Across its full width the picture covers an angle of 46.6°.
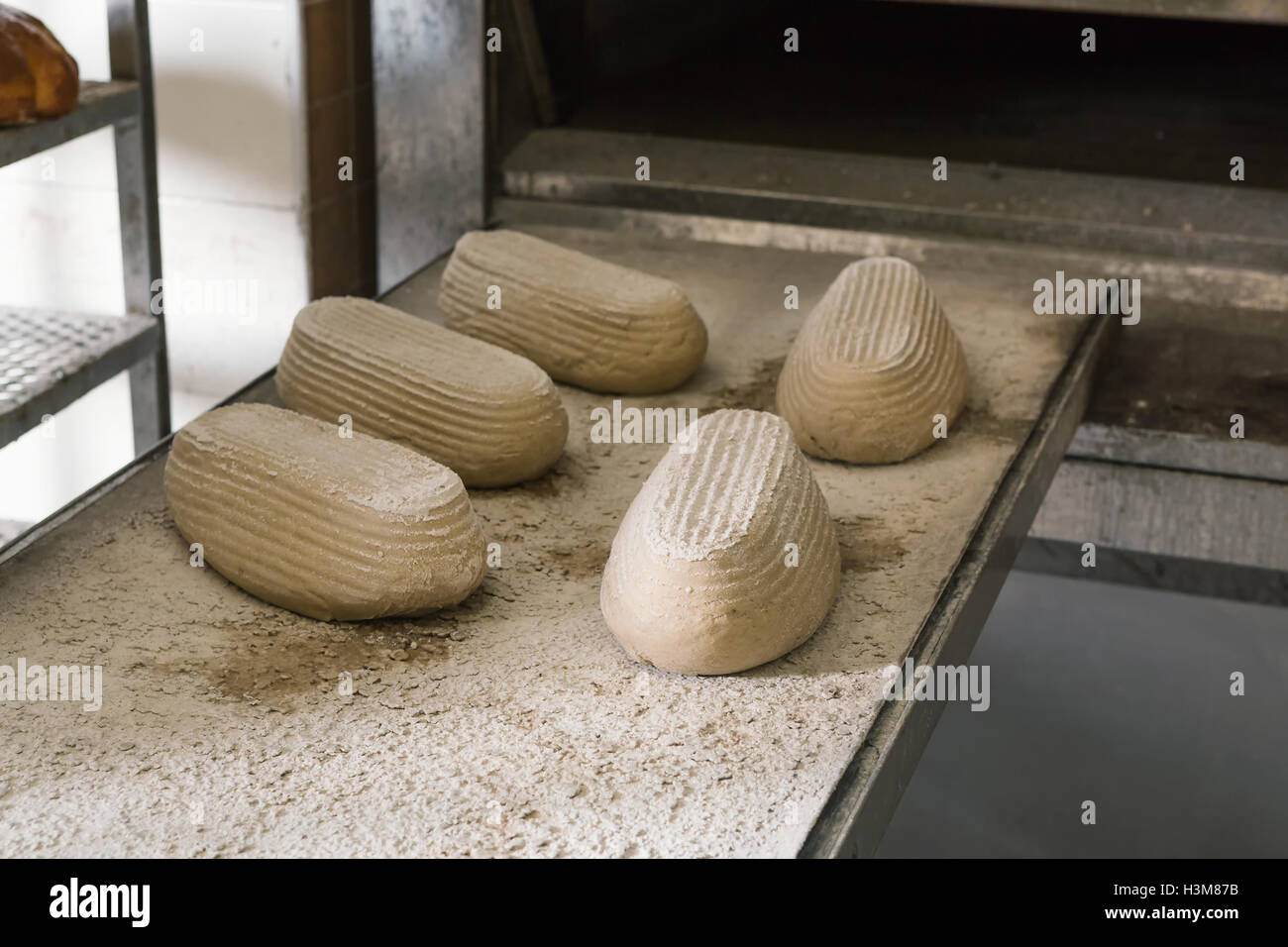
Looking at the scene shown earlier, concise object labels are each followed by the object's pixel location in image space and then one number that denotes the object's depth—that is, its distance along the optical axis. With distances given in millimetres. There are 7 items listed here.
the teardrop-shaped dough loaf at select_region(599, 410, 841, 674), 1284
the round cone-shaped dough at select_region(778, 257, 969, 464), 1702
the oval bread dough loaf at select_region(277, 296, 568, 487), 1632
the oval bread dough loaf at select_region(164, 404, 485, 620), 1374
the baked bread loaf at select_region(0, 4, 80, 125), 1787
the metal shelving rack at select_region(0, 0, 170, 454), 1896
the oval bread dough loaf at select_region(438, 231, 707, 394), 1874
